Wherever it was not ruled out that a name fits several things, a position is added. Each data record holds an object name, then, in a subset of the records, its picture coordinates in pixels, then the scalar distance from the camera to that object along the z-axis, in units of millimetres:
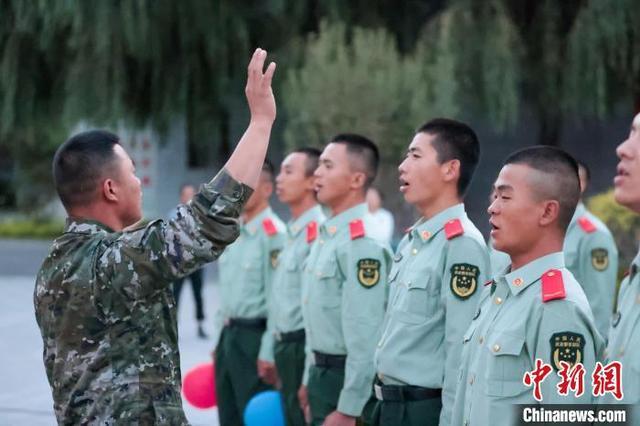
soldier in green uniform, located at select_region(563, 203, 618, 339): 8875
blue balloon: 8508
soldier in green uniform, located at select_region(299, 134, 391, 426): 7254
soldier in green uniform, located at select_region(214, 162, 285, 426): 9523
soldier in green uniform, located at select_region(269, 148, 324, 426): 8758
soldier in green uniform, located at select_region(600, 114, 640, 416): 4480
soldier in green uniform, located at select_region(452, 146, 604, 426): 4684
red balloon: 9945
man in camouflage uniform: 4352
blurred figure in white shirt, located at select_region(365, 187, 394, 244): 16969
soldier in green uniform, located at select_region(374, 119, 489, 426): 6031
